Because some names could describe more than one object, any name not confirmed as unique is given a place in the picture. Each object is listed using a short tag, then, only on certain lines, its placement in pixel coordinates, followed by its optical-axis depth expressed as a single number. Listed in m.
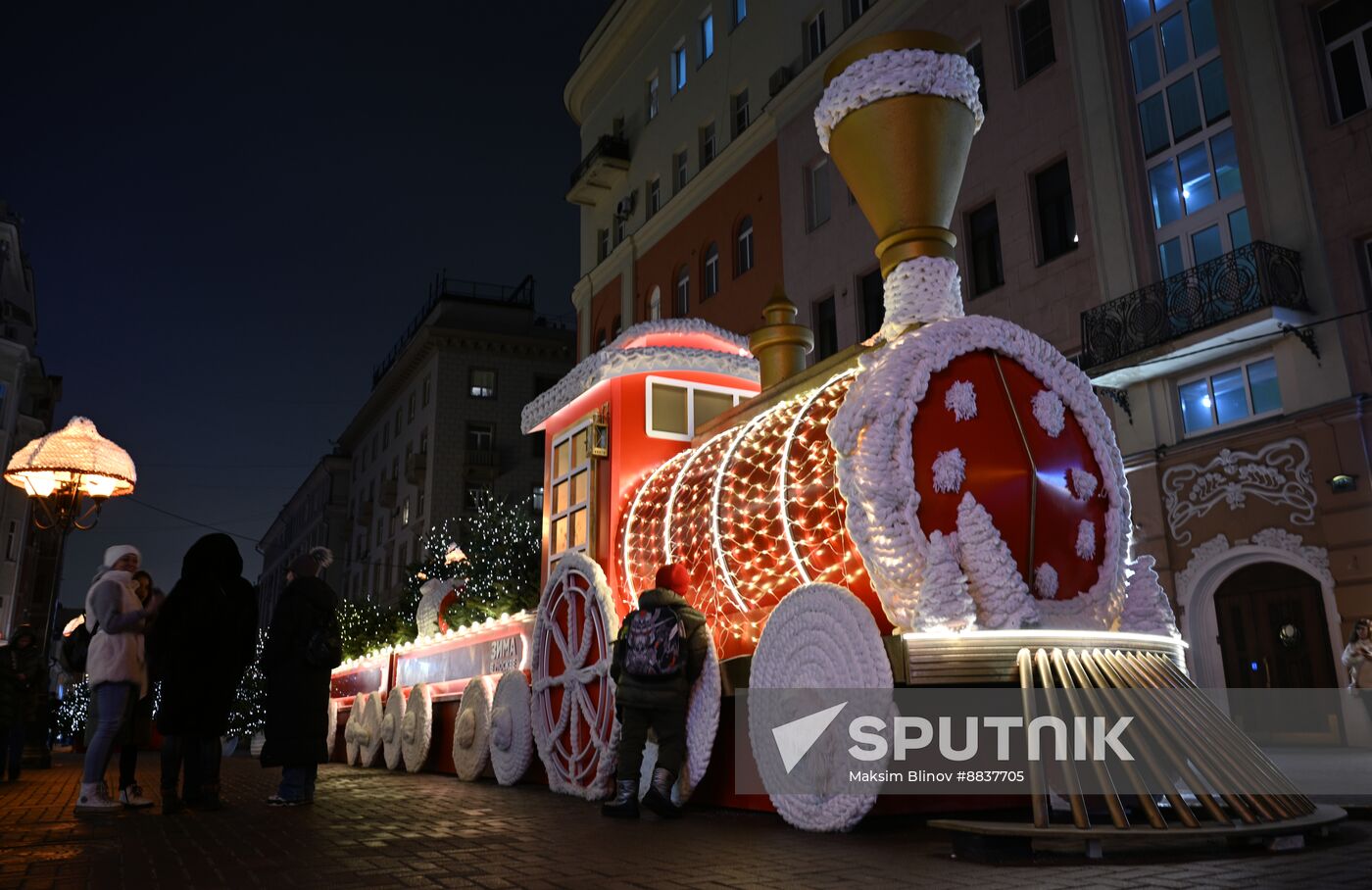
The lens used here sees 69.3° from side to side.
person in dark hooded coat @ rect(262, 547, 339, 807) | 6.58
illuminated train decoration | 4.07
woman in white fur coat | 6.41
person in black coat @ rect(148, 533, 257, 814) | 6.29
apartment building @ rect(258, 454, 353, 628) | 53.31
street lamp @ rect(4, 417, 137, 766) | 10.17
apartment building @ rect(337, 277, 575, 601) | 37.47
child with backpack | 5.29
